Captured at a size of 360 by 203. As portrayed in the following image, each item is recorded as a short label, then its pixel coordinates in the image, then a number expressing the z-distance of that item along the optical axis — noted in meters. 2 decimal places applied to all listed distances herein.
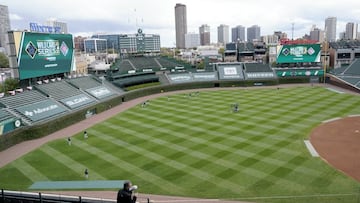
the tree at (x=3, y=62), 128.25
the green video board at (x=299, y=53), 86.75
